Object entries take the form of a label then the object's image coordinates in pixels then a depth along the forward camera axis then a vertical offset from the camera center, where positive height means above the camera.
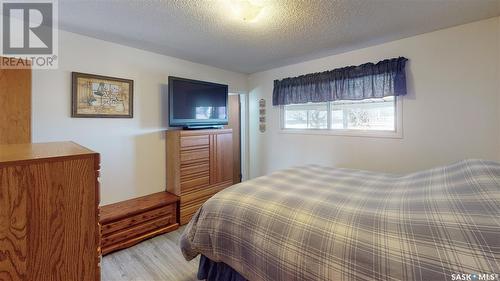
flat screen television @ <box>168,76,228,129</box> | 2.97 +0.56
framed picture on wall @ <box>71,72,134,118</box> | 2.37 +0.52
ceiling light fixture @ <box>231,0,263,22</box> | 1.73 +1.07
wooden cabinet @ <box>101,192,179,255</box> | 2.24 -0.89
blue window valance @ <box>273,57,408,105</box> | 2.56 +0.77
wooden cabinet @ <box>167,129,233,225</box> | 2.90 -0.34
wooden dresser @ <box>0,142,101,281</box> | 0.71 -0.26
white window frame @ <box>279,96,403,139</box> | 2.64 +0.13
